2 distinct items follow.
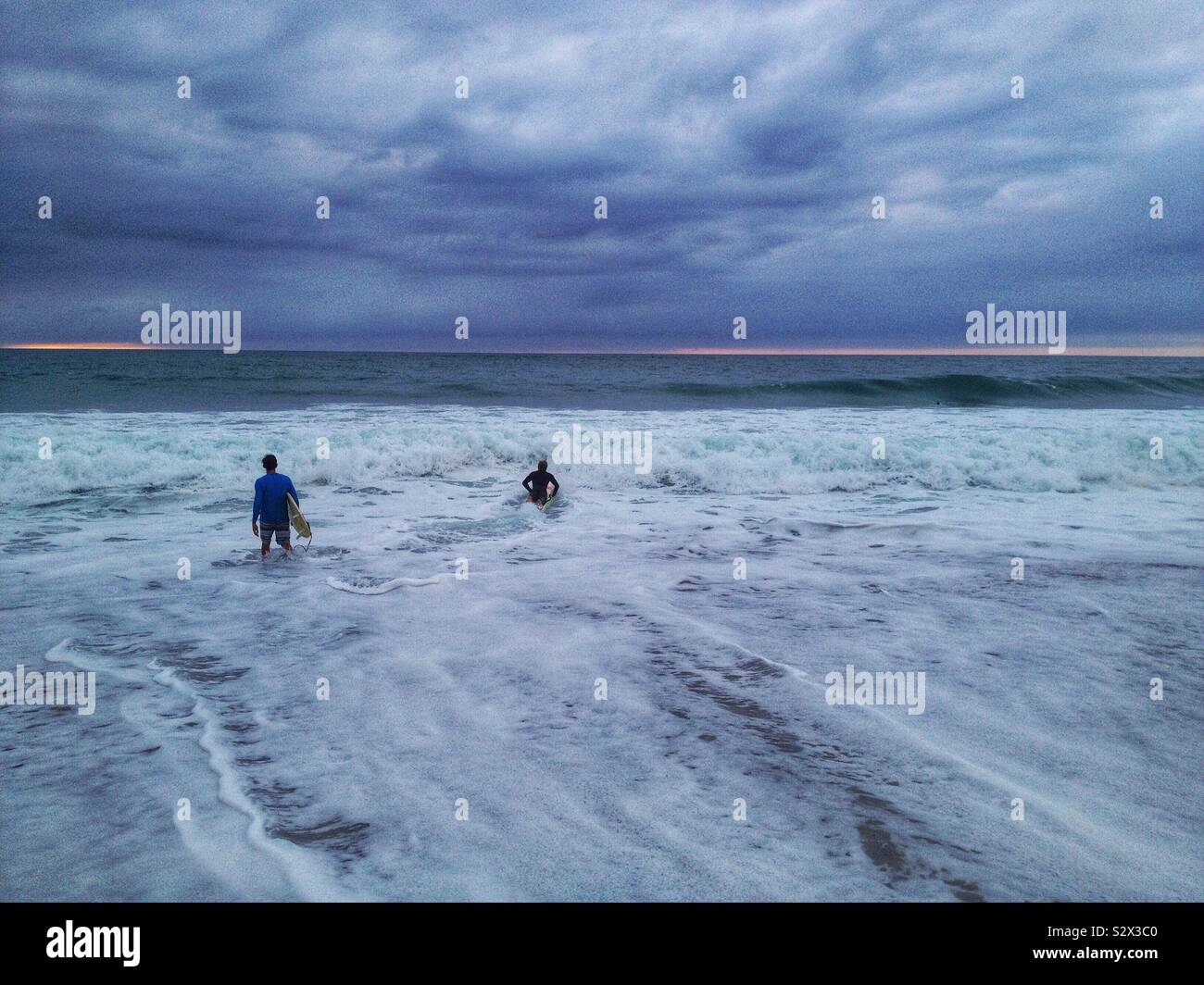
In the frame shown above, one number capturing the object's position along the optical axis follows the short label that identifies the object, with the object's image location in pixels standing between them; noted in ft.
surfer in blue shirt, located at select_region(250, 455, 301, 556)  33.60
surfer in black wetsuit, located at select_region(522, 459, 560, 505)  46.09
